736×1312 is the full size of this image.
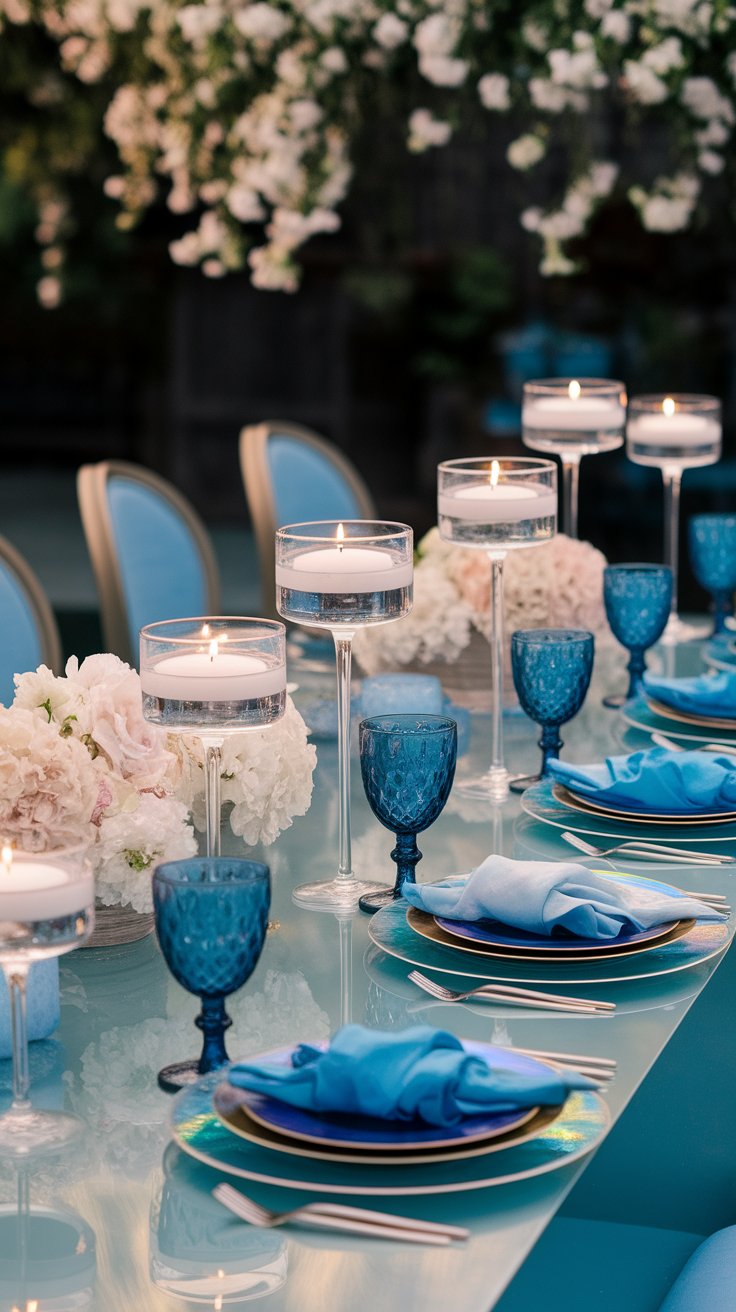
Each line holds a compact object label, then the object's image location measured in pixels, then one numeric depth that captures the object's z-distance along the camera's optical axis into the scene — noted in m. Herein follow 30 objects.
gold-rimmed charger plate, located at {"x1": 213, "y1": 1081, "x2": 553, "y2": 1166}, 2.46
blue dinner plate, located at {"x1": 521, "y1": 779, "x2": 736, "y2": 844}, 3.26
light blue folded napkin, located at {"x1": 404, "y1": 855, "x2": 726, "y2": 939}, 2.88
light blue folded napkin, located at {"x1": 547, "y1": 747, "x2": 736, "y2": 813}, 3.30
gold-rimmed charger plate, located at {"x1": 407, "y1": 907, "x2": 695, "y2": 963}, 2.86
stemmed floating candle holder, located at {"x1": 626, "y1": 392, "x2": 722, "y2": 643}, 4.30
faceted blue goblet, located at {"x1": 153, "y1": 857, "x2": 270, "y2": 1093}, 2.58
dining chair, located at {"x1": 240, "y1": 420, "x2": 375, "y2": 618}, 4.94
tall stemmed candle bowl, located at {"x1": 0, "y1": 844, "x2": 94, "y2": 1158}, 2.53
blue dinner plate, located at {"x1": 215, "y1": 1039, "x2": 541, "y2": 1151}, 2.47
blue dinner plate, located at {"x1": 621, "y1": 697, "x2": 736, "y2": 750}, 3.65
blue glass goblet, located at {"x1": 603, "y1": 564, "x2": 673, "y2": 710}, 3.79
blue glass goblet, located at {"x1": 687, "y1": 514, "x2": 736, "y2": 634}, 4.15
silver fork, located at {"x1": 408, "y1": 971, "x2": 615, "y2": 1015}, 2.78
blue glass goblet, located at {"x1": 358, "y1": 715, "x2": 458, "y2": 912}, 2.97
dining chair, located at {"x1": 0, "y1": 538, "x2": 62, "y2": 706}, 3.99
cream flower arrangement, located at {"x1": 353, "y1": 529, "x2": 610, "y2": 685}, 3.84
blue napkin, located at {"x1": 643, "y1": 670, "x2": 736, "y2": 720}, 3.70
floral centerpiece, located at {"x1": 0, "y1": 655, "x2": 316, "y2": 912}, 2.86
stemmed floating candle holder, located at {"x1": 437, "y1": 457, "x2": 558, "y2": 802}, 3.51
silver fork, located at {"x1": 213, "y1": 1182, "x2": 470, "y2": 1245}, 2.41
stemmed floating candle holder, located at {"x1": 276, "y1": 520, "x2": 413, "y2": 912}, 3.11
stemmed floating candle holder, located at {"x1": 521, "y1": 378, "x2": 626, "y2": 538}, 4.17
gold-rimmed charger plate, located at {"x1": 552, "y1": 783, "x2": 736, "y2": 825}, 3.28
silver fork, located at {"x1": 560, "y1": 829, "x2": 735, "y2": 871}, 3.19
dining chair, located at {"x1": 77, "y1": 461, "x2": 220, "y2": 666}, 4.45
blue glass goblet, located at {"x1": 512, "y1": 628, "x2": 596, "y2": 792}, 3.40
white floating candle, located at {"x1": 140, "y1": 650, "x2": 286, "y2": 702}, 2.92
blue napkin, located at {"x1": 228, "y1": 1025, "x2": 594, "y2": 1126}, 2.49
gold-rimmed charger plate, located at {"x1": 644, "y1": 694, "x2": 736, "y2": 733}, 3.68
